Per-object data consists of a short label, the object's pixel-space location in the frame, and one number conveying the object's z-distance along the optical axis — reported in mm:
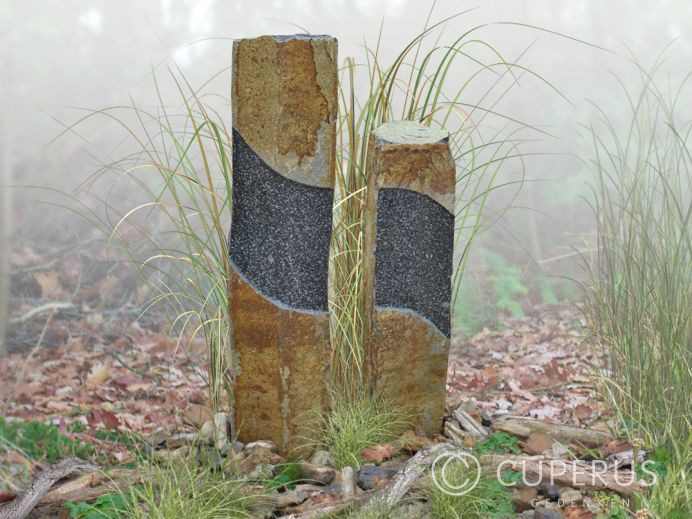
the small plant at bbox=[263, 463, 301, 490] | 2814
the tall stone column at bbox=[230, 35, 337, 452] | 2854
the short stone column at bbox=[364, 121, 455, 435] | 2984
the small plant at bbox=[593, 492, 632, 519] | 2543
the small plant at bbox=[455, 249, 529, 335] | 5445
